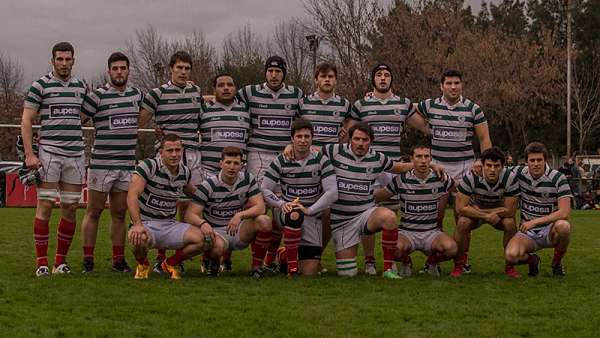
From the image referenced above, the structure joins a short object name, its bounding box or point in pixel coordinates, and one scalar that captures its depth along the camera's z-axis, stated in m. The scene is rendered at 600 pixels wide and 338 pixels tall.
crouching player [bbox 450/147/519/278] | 15.37
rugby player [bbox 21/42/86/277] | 15.05
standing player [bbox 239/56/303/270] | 16.58
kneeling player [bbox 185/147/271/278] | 15.02
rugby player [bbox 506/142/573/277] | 14.98
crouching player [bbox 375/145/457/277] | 15.60
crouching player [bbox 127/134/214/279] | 14.62
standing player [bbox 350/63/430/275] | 16.47
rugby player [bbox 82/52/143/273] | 15.62
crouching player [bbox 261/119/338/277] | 15.00
